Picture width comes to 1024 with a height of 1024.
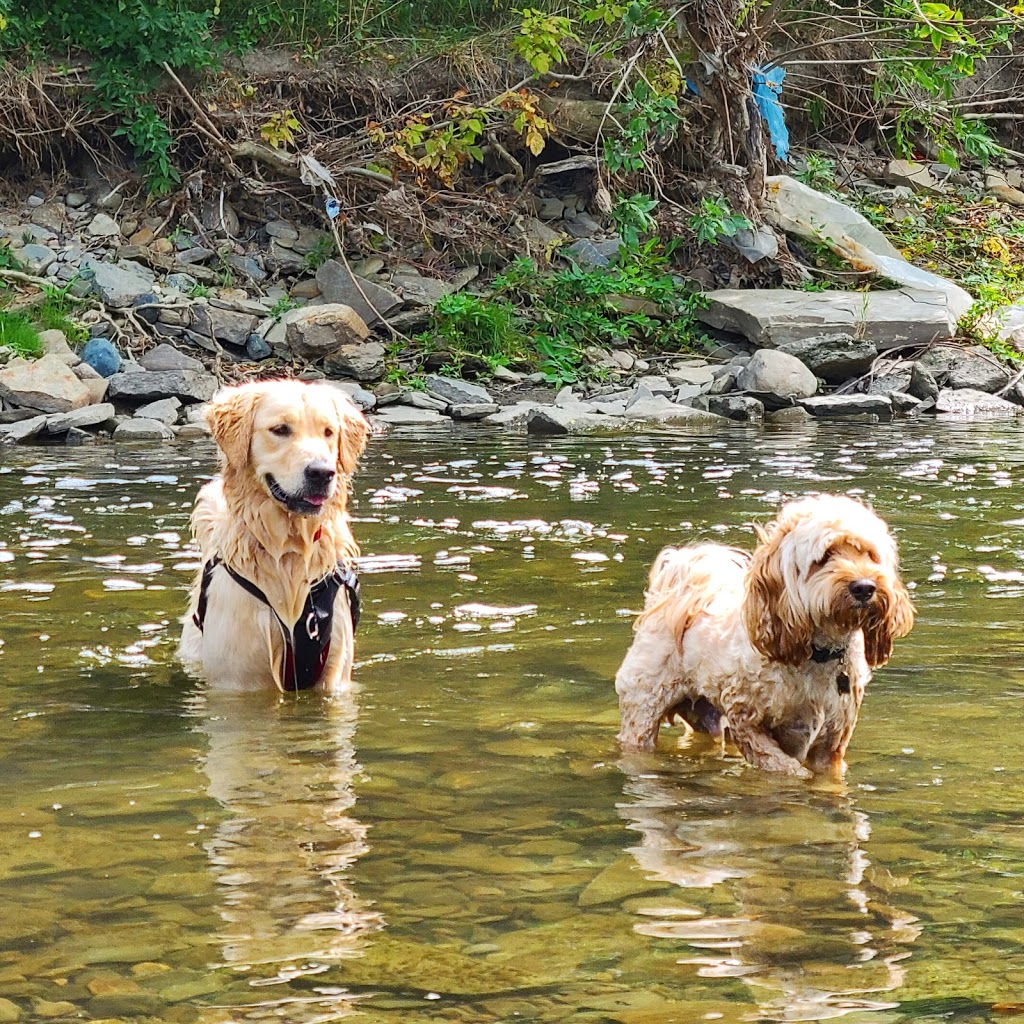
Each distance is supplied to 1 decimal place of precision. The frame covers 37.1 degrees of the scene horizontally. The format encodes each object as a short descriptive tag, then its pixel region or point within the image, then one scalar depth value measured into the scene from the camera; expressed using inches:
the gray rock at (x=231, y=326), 626.8
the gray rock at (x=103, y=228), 700.0
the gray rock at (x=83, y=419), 524.7
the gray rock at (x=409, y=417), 571.2
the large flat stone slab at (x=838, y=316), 637.3
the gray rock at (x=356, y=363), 614.5
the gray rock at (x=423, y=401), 590.6
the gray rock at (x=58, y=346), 580.1
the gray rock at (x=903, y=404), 605.0
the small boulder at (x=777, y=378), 597.6
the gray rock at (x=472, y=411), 582.9
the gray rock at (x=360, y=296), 655.1
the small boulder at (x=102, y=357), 585.3
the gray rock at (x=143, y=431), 530.3
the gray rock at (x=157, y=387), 571.5
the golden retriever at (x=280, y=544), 225.6
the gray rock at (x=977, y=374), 632.4
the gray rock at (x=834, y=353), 628.7
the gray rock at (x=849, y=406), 595.2
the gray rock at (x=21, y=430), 516.1
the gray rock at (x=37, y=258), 658.8
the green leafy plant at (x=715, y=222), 671.8
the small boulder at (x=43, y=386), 543.5
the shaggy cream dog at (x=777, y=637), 172.2
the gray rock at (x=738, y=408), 579.2
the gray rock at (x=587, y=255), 704.4
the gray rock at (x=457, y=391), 598.5
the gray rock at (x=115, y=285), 634.8
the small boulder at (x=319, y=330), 617.6
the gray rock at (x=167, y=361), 595.8
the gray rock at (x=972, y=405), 602.9
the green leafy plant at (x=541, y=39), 609.9
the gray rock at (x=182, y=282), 666.2
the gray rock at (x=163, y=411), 553.9
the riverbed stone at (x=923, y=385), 617.9
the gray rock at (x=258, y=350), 622.8
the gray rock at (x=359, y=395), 583.2
